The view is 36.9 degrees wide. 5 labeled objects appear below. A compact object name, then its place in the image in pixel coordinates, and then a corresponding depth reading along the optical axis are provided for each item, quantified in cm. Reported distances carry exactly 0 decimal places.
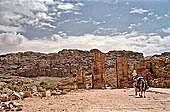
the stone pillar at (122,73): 3706
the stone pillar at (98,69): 3528
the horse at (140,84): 1788
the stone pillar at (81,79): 3867
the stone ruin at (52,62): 11219
